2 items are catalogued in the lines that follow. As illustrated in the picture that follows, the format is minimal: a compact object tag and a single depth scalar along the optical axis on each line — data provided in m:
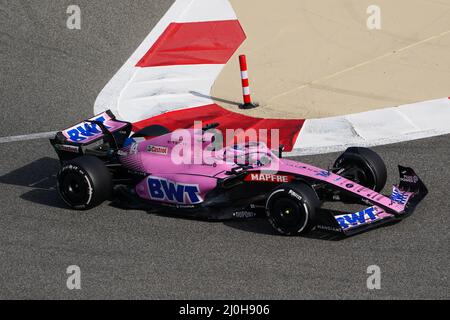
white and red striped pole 28.02
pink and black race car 19.28
